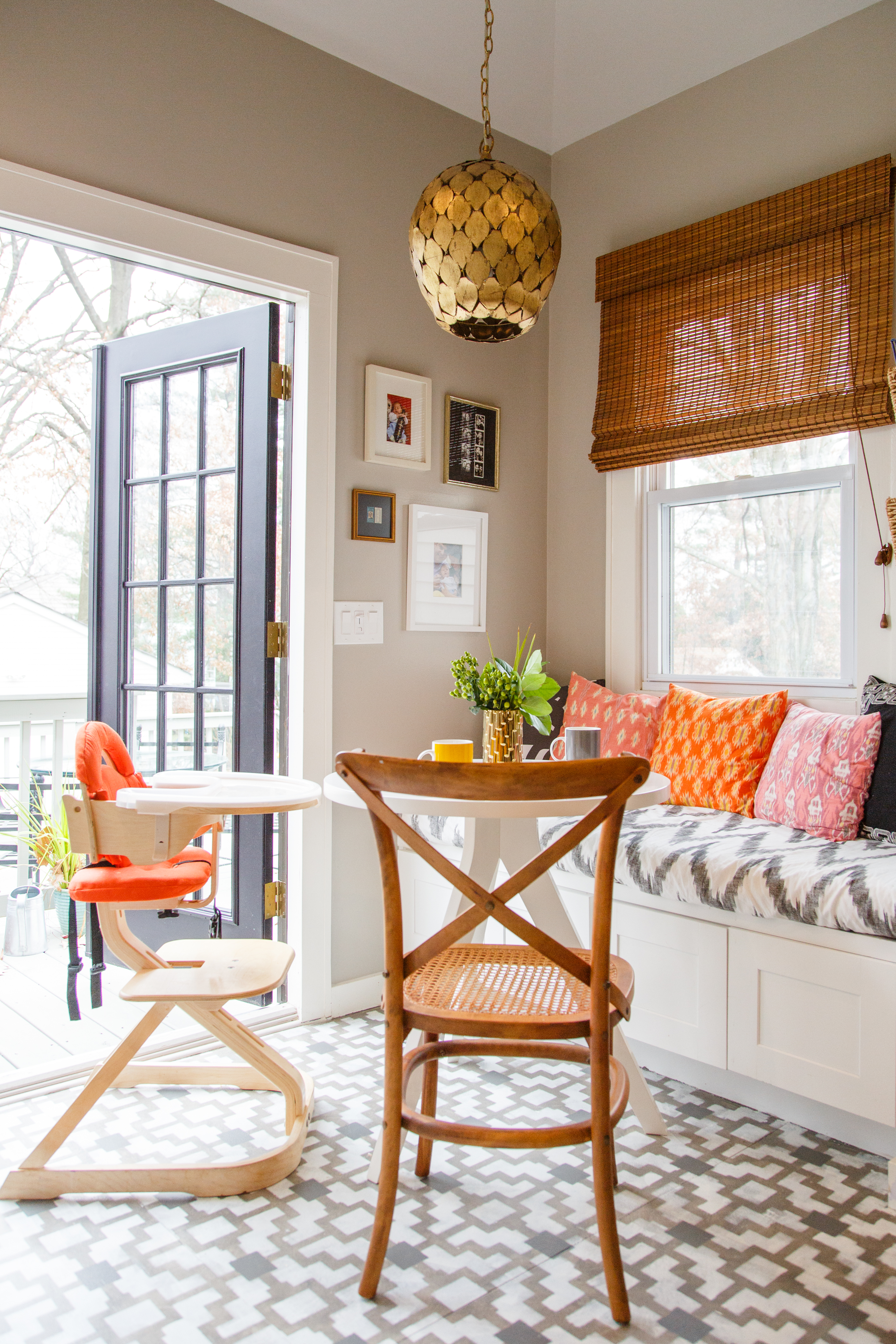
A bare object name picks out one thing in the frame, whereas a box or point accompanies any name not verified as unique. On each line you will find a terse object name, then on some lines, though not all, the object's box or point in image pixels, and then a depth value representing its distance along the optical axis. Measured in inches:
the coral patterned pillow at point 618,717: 114.2
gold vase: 81.9
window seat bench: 74.7
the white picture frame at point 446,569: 118.4
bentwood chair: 55.4
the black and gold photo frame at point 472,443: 123.0
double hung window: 107.6
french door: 107.8
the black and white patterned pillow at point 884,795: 88.0
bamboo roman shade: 99.9
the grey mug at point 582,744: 80.7
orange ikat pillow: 102.7
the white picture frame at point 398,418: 113.1
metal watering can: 134.5
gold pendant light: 62.7
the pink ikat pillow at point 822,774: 89.8
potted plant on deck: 140.9
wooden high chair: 71.4
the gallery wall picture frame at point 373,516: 111.8
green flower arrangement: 82.4
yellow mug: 76.9
